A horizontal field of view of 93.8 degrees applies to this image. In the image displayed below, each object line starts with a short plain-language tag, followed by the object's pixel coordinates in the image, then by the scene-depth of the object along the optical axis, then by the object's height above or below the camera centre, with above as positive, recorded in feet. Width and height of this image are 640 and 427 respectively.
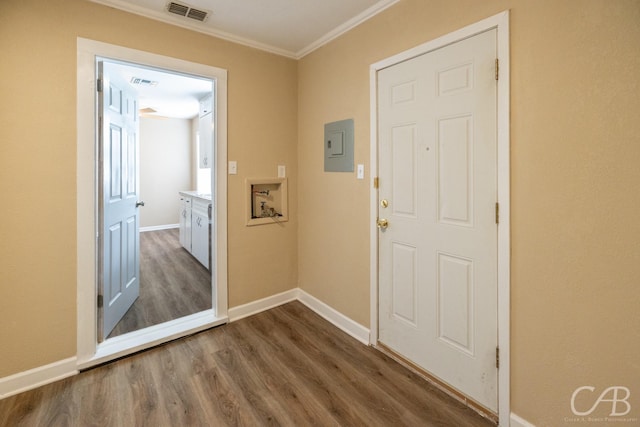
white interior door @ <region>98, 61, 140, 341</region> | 7.25 +0.29
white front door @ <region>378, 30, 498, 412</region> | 5.31 -0.10
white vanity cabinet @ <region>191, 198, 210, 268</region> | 13.29 -1.07
